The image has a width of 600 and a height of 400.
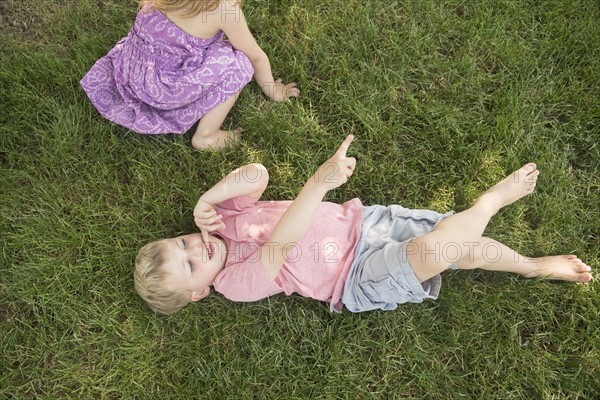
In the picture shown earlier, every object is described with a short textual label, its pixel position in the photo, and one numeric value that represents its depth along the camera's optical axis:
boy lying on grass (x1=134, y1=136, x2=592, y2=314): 1.92
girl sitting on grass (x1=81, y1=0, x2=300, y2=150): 2.15
